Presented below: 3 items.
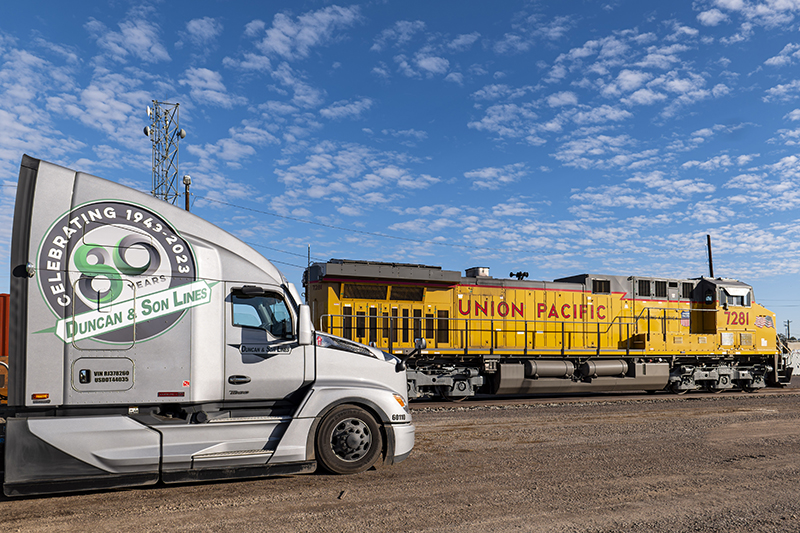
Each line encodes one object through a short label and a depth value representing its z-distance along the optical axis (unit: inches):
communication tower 1002.7
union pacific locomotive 577.0
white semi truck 208.8
